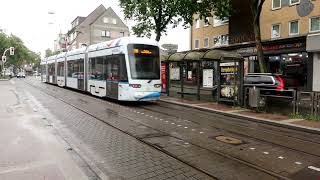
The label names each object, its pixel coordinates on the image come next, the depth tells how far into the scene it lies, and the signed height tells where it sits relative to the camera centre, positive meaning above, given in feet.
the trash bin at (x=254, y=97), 33.61 -2.69
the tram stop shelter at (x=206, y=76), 37.81 +0.50
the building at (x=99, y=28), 177.00 +38.77
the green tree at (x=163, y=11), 52.76 +16.22
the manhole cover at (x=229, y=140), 20.08 -5.43
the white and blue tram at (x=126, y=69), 37.78 +1.51
